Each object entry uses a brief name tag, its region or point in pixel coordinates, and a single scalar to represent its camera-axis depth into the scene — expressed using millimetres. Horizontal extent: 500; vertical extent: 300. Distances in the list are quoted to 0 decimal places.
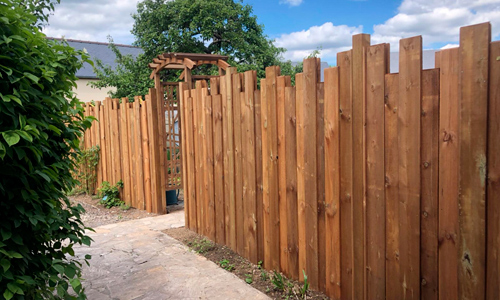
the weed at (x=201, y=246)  4556
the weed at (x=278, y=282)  3417
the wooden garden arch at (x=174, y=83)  6949
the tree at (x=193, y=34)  14686
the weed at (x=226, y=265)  4012
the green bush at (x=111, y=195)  7383
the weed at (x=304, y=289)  3260
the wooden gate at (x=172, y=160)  7062
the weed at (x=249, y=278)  3654
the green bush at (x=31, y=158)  2074
